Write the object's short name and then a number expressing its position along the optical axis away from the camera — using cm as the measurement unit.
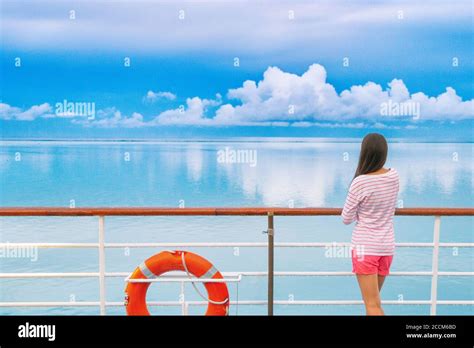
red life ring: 249
